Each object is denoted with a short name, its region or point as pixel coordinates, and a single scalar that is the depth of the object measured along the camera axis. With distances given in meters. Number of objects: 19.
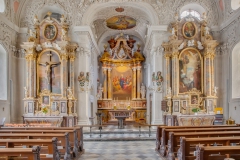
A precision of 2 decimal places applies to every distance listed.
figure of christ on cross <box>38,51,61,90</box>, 15.99
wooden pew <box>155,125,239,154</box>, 9.21
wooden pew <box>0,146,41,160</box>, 4.58
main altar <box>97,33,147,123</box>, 22.50
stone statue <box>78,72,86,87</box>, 16.14
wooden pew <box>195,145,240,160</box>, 4.61
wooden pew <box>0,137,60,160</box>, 5.72
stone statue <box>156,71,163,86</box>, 15.89
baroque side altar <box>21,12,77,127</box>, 15.58
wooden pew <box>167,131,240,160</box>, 6.95
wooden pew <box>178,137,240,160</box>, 5.79
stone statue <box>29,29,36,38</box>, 15.78
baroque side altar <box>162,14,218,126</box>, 15.51
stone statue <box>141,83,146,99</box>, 22.77
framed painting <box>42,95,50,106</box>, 15.72
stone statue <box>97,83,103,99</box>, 22.58
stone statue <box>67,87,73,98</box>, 15.71
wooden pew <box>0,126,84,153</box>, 9.00
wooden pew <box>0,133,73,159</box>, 6.93
